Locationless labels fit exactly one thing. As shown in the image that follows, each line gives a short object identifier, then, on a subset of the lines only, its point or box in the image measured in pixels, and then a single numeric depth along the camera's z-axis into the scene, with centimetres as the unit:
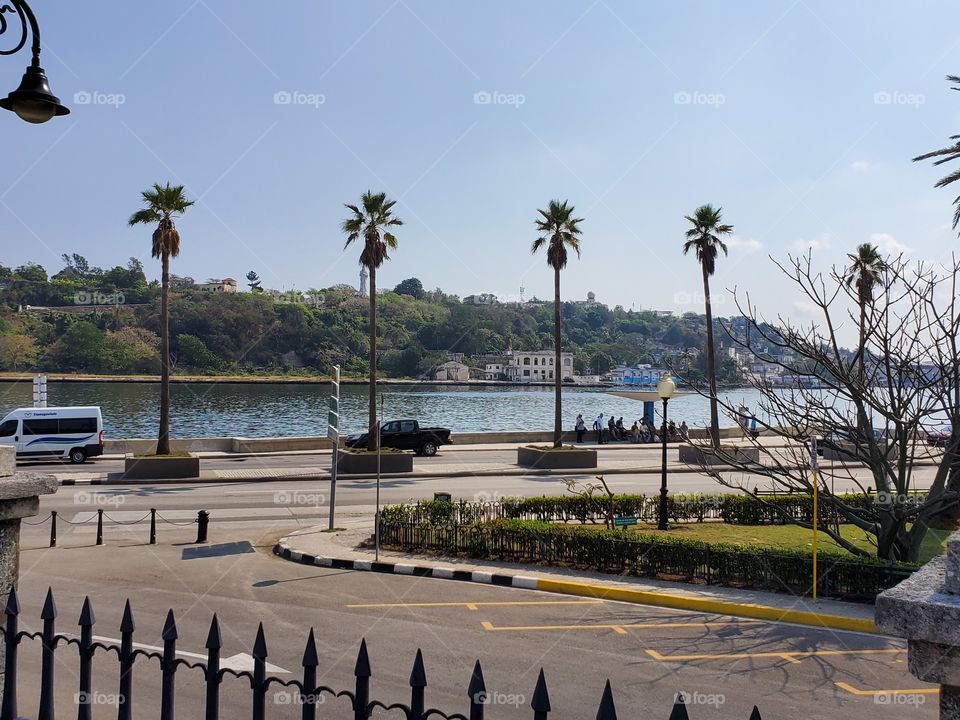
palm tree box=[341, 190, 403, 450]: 3541
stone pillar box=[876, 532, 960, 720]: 244
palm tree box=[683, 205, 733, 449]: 4173
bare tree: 1497
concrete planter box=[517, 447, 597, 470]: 3541
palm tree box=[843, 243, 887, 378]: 3784
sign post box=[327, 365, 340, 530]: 1917
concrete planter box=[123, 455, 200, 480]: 2951
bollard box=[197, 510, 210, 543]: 1798
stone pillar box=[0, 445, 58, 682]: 415
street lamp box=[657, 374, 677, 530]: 1973
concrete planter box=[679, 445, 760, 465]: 3728
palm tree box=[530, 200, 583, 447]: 3878
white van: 3325
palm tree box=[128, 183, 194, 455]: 3142
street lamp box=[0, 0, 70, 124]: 530
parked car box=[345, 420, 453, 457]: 3781
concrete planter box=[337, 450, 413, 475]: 3262
